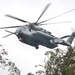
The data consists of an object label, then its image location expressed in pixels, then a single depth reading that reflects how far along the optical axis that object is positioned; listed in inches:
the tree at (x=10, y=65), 2485.1
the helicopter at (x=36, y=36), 1723.7
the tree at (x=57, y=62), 2847.0
